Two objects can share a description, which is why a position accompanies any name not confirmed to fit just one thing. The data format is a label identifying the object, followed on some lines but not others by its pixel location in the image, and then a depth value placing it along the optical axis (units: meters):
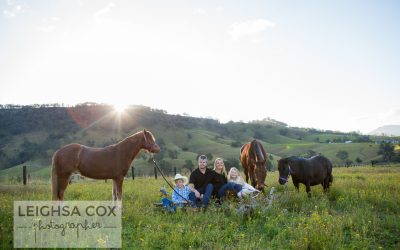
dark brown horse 10.49
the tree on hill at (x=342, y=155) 65.60
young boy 8.63
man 9.12
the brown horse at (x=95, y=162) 8.16
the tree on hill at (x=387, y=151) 57.54
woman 9.28
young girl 9.19
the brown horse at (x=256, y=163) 10.14
